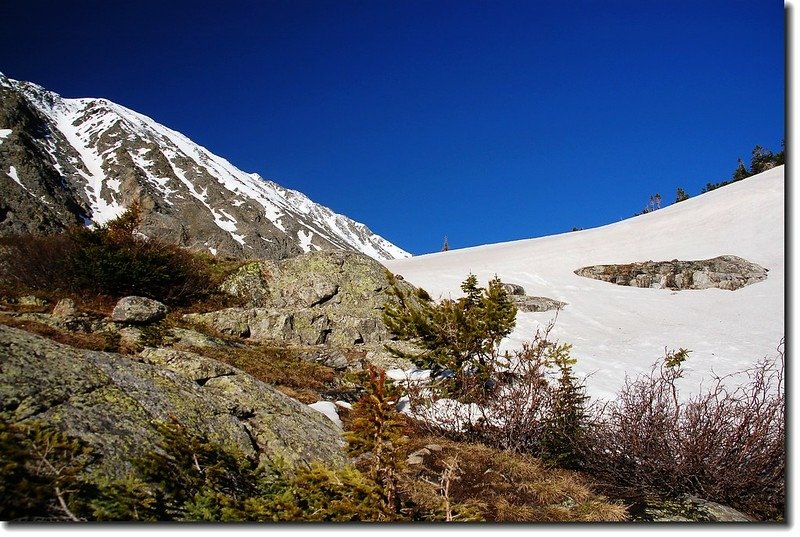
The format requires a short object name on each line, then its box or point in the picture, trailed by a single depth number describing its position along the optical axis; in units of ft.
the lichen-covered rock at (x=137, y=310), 24.76
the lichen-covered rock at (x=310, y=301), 34.45
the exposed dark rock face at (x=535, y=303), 51.62
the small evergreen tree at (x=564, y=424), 17.15
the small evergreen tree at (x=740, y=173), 165.84
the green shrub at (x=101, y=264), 29.43
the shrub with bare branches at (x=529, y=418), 17.46
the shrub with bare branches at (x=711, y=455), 13.87
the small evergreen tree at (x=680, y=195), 212.50
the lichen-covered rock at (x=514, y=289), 56.42
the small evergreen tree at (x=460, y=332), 22.65
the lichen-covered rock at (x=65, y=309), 21.70
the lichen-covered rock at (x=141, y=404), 9.34
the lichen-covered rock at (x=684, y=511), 12.60
